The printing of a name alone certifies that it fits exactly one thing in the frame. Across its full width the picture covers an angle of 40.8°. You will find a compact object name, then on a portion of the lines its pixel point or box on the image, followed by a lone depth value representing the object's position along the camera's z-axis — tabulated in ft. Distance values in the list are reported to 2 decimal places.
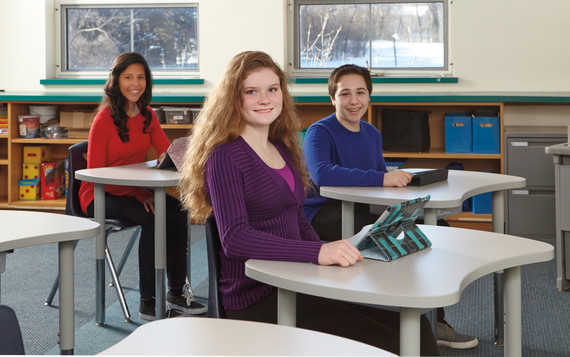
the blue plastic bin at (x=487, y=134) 17.74
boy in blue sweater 9.97
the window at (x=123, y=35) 20.95
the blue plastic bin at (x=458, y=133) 17.98
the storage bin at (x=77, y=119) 19.54
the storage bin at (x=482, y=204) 17.97
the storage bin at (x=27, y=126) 19.65
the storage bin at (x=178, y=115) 19.10
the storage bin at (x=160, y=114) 19.21
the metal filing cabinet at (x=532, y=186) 17.31
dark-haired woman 11.68
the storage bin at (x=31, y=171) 19.88
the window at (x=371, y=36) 19.76
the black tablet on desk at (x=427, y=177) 9.94
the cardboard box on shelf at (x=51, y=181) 19.86
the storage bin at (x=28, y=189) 19.72
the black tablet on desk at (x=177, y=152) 11.25
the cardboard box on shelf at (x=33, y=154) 19.92
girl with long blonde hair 6.18
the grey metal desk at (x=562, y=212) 12.98
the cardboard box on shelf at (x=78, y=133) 19.55
